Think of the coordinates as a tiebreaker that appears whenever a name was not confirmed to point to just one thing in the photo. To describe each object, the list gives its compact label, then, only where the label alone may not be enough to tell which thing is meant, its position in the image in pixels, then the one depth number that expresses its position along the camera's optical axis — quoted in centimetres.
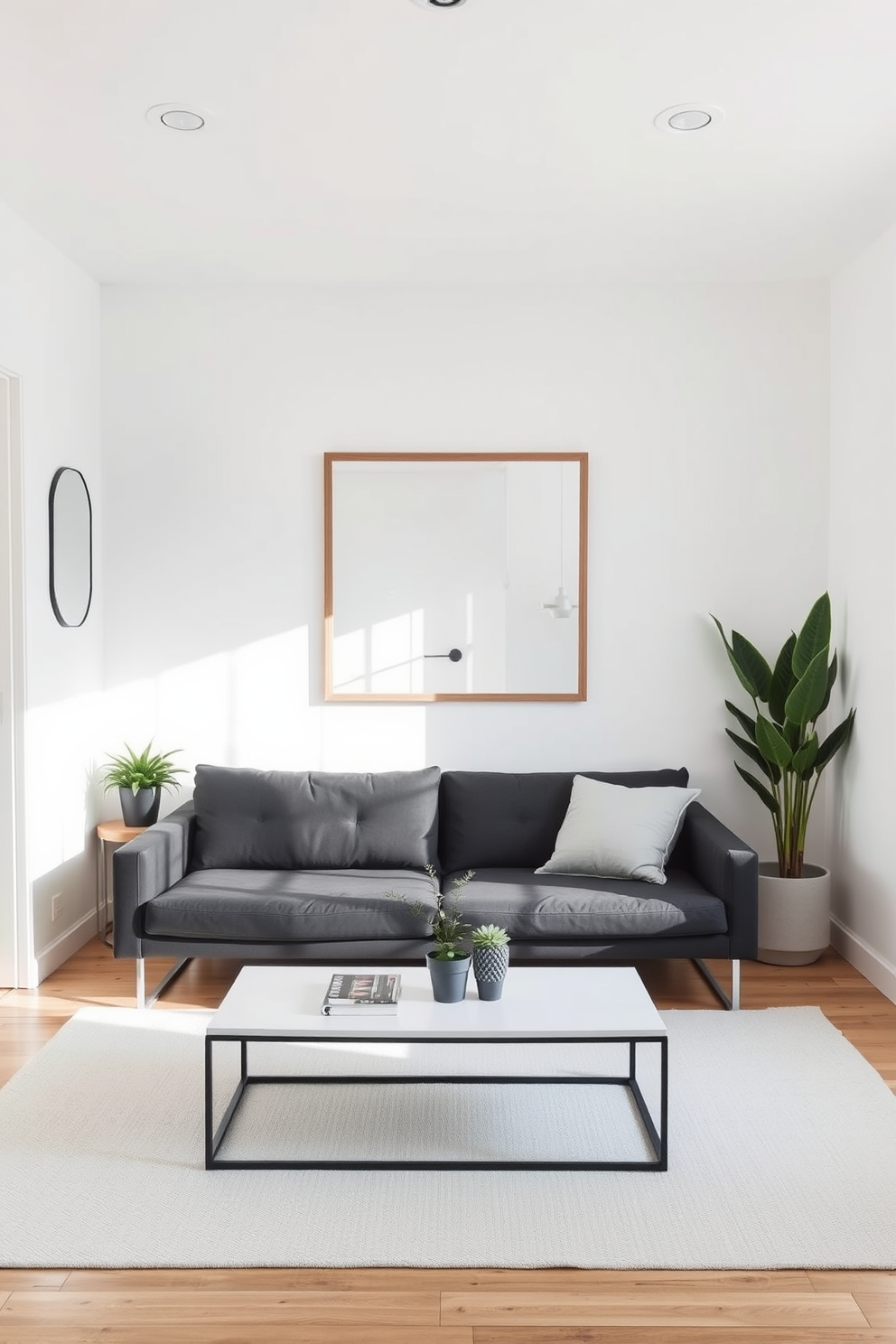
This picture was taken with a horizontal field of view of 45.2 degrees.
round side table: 429
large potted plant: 415
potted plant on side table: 430
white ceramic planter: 418
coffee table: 262
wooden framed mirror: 456
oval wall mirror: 413
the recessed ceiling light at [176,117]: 296
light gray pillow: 392
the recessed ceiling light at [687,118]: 296
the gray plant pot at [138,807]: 429
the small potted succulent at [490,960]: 281
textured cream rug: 231
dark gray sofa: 361
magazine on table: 275
